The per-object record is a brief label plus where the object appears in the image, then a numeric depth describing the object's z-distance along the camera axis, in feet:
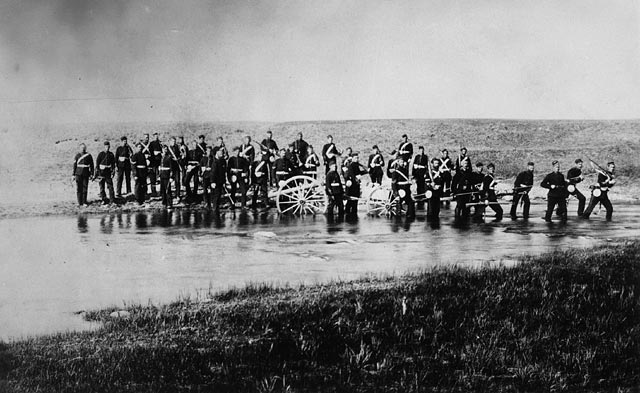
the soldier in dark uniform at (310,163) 69.51
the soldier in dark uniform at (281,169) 63.67
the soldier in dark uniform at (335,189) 59.52
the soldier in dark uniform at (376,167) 82.07
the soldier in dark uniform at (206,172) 64.92
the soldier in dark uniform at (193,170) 68.49
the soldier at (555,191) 56.59
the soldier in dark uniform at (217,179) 62.94
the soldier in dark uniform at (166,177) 64.54
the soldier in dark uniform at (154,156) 69.62
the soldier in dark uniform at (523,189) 58.65
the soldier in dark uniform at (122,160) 69.26
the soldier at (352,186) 61.36
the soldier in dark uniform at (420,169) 66.64
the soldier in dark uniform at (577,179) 59.31
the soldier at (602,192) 57.67
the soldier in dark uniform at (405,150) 79.56
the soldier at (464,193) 60.44
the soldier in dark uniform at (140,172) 65.16
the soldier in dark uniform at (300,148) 73.72
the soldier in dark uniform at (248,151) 69.42
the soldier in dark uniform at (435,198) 59.52
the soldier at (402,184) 58.39
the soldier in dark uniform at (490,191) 58.85
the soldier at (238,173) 65.31
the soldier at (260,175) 65.00
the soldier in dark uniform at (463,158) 66.53
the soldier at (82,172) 64.44
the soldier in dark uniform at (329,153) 75.41
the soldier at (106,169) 65.77
